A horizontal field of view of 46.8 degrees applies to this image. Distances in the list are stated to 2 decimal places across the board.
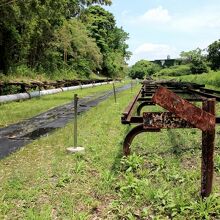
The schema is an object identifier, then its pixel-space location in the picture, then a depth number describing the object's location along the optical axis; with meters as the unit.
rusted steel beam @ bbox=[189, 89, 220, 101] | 5.37
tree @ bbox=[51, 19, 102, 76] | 25.95
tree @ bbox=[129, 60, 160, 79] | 82.09
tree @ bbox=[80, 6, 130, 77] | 46.48
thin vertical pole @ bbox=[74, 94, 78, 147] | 4.69
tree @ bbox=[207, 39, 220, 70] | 38.65
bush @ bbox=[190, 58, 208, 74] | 46.38
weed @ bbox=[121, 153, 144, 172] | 3.70
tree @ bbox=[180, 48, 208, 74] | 46.44
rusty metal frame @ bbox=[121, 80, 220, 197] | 2.80
